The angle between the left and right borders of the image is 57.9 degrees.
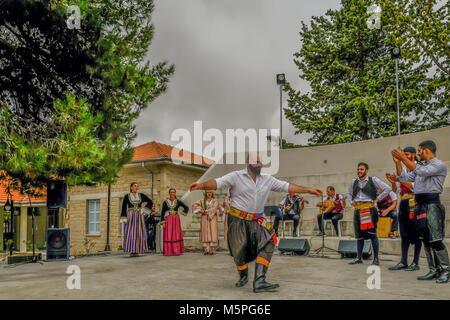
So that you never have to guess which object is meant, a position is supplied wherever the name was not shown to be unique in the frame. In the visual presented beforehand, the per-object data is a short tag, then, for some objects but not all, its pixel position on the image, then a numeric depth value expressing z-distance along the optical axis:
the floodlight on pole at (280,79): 17.73
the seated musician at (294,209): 12.48
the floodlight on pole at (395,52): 14.50
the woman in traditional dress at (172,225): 11.61
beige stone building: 17.84
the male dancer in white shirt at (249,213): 5.53
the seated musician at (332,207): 11.44
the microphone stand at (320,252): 10.04
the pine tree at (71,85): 9.30
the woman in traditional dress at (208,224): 11.90
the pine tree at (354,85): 22.53
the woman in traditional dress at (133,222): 11.20
